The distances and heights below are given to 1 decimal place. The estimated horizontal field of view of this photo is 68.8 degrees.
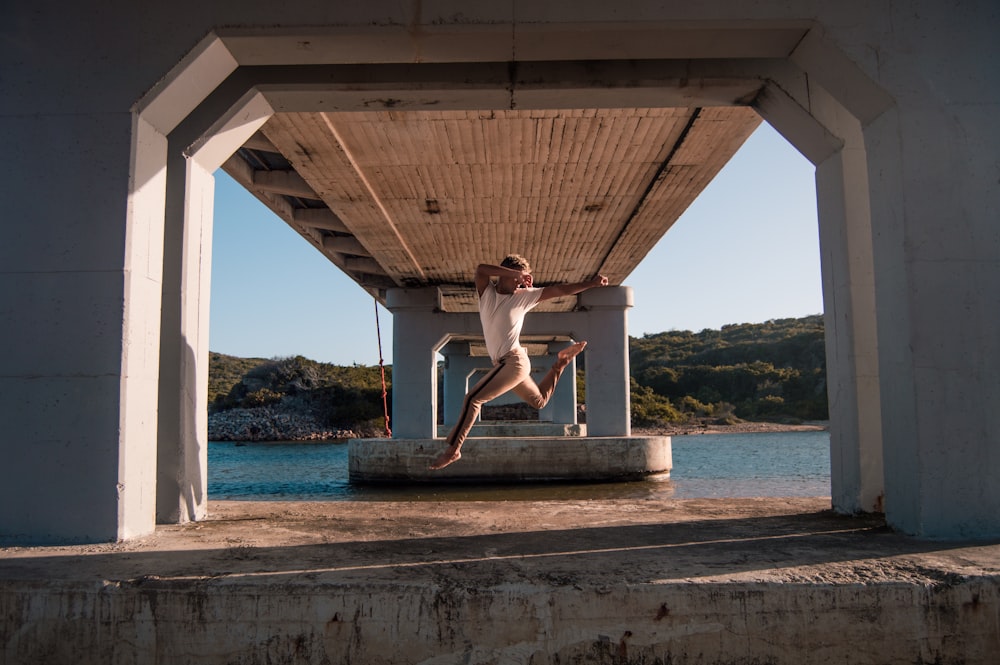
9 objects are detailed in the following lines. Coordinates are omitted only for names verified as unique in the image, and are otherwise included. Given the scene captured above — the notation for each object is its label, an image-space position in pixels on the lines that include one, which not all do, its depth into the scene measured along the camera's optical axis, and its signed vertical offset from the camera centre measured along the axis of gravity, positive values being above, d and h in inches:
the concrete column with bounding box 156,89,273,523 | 223.8 +25.0
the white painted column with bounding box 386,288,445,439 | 874.1 +53.1
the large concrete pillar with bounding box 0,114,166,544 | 180.1 +20.2
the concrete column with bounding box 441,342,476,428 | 1592.0 +58.0
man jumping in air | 233.0 +24.4
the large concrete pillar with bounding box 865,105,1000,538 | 179.2 +19.0
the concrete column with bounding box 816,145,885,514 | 224.1 +15.4
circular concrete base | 840.3 -67.7
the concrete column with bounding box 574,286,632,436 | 890.1 +48.3
